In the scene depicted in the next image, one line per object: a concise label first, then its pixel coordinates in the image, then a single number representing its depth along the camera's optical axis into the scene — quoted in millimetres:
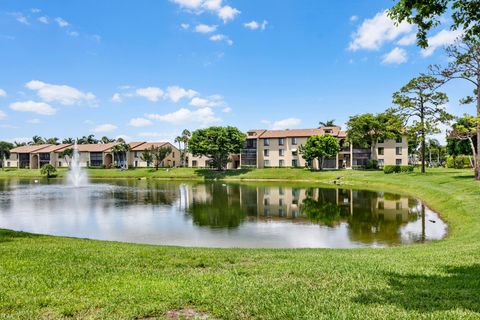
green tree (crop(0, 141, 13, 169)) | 123250
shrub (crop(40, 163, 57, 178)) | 94438
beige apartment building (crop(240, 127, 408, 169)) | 85875
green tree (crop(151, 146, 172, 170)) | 101781
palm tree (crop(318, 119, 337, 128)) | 116250
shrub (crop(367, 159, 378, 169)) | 77375
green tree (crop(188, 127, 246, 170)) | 88262
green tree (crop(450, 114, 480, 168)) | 29966
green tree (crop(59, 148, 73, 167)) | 115188
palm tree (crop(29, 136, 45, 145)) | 162125
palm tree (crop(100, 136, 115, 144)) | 151250
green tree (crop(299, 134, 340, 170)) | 80500
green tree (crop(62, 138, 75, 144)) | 156250
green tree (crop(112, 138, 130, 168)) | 113875
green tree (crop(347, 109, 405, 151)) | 78625
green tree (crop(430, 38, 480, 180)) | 35875
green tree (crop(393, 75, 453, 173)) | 53531
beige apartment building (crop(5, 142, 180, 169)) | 120188
